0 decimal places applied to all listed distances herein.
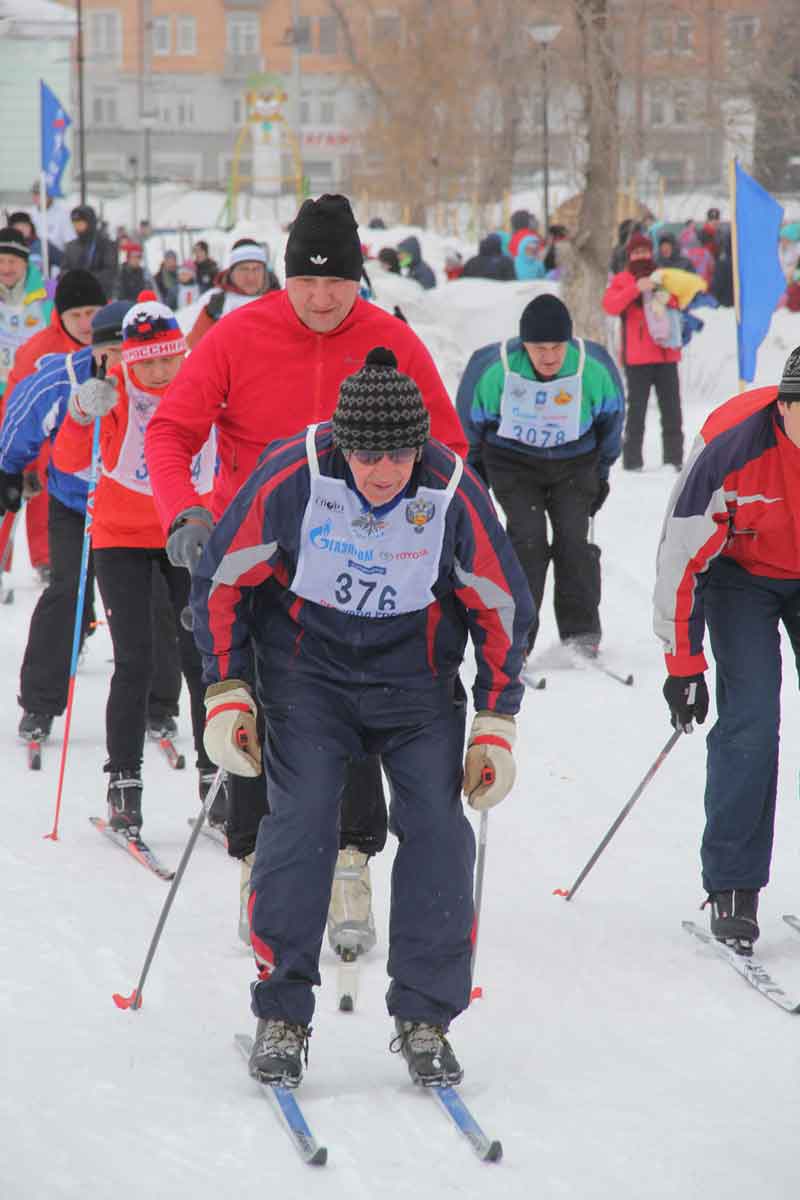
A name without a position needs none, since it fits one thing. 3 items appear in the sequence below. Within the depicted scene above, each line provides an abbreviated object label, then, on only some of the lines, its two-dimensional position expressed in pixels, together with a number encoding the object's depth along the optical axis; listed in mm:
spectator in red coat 25802
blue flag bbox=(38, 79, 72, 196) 28514
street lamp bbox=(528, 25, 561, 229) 40345
